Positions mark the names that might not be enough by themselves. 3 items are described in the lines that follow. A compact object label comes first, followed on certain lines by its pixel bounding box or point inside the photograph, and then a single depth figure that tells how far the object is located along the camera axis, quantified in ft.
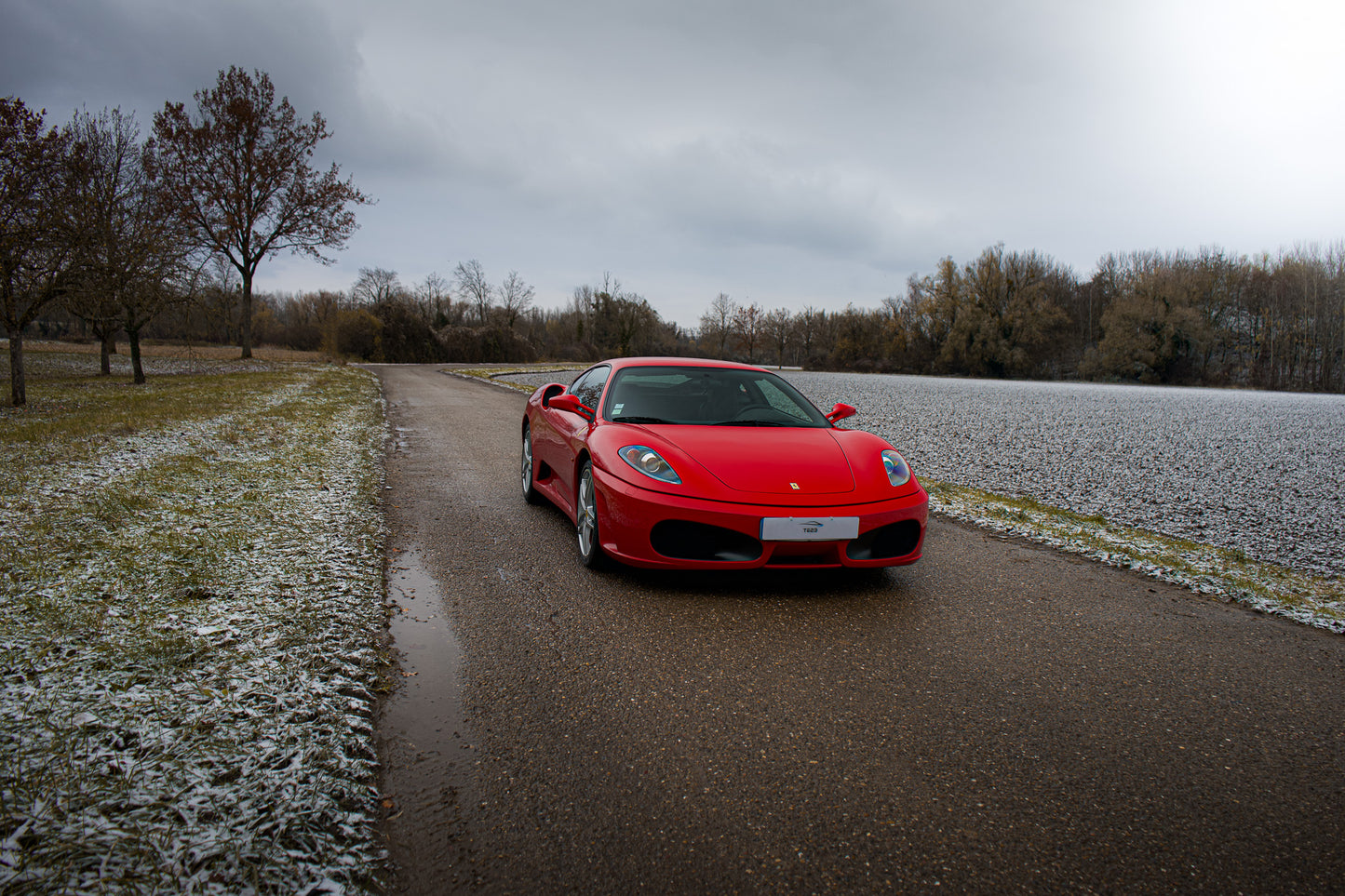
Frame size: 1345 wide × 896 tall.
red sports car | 11.05
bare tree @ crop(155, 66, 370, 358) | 83.51
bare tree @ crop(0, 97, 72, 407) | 34.73
